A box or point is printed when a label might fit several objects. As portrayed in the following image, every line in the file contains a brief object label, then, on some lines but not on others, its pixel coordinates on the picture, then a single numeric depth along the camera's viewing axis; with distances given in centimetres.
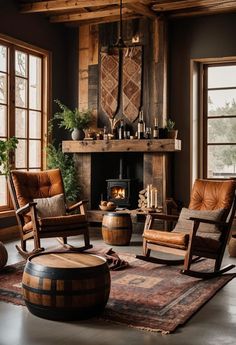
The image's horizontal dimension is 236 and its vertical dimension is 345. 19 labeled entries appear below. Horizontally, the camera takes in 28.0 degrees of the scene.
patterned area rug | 324
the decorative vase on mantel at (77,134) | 742
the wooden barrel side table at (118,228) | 592
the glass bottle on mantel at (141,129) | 711
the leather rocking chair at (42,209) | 500
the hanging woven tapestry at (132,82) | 734
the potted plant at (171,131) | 693
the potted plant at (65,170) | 735
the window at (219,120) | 718
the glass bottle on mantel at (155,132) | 698
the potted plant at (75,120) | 738
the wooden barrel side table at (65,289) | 308
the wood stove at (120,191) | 727
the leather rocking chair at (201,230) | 435
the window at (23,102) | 662
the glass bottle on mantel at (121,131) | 725
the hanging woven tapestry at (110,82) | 749
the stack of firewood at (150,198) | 664
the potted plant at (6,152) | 535
